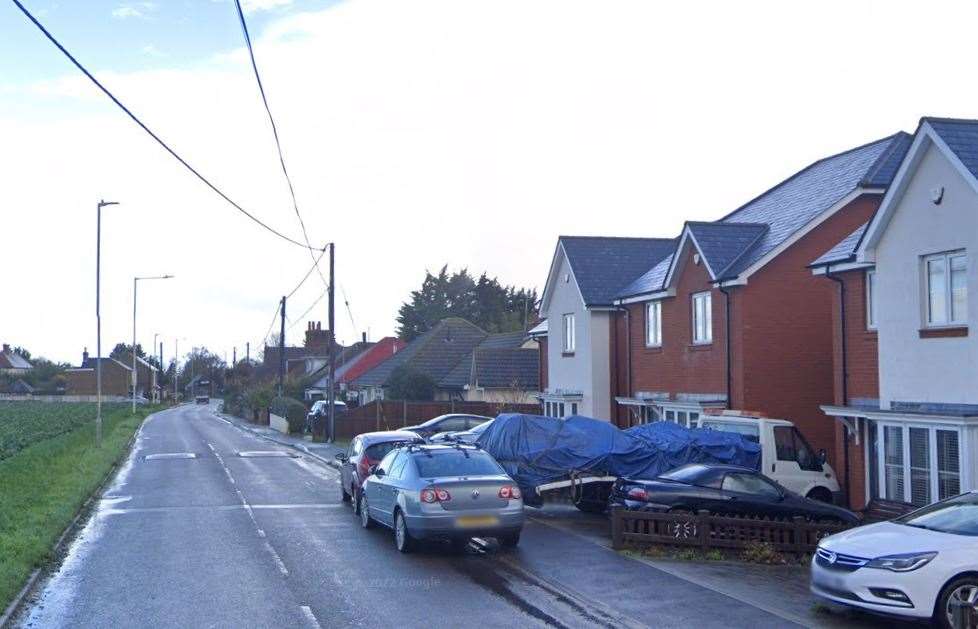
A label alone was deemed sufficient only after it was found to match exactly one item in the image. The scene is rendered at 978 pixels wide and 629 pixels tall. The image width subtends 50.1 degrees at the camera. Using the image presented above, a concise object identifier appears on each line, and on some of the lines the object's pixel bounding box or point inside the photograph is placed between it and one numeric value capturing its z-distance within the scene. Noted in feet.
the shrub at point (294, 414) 175.73
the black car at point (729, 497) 51.57
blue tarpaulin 61.05
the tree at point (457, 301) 316.60
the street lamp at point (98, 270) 117.80
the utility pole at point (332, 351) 134.72
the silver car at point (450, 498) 46.73
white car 31.40
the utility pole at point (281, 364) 211.00
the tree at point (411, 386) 163.63
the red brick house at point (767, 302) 75.36
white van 61.82
